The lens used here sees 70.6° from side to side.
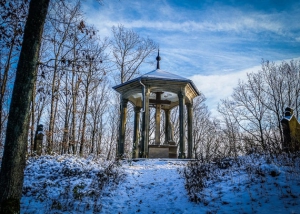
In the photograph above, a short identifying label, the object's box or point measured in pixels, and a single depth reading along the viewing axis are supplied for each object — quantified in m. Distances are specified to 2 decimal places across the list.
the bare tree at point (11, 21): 4.76
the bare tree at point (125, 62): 18.92
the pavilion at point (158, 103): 10.70
